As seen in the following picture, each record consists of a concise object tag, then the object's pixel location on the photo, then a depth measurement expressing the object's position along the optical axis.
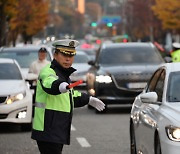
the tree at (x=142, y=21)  91.28
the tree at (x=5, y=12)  41.15
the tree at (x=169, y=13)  67.00
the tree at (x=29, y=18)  61.41
